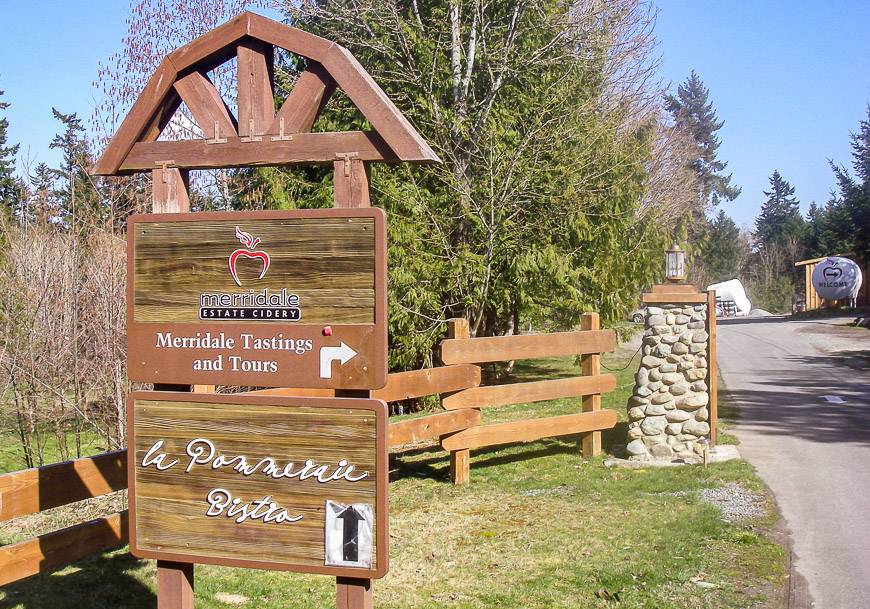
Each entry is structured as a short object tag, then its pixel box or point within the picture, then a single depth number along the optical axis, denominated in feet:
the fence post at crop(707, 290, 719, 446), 31.71
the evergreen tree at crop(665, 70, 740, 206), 249.75
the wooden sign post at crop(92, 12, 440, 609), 12.94
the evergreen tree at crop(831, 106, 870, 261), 137.90
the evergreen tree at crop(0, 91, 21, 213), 135.85
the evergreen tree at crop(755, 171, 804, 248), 269.85
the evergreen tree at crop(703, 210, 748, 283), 254.88
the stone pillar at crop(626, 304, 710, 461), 31.24
